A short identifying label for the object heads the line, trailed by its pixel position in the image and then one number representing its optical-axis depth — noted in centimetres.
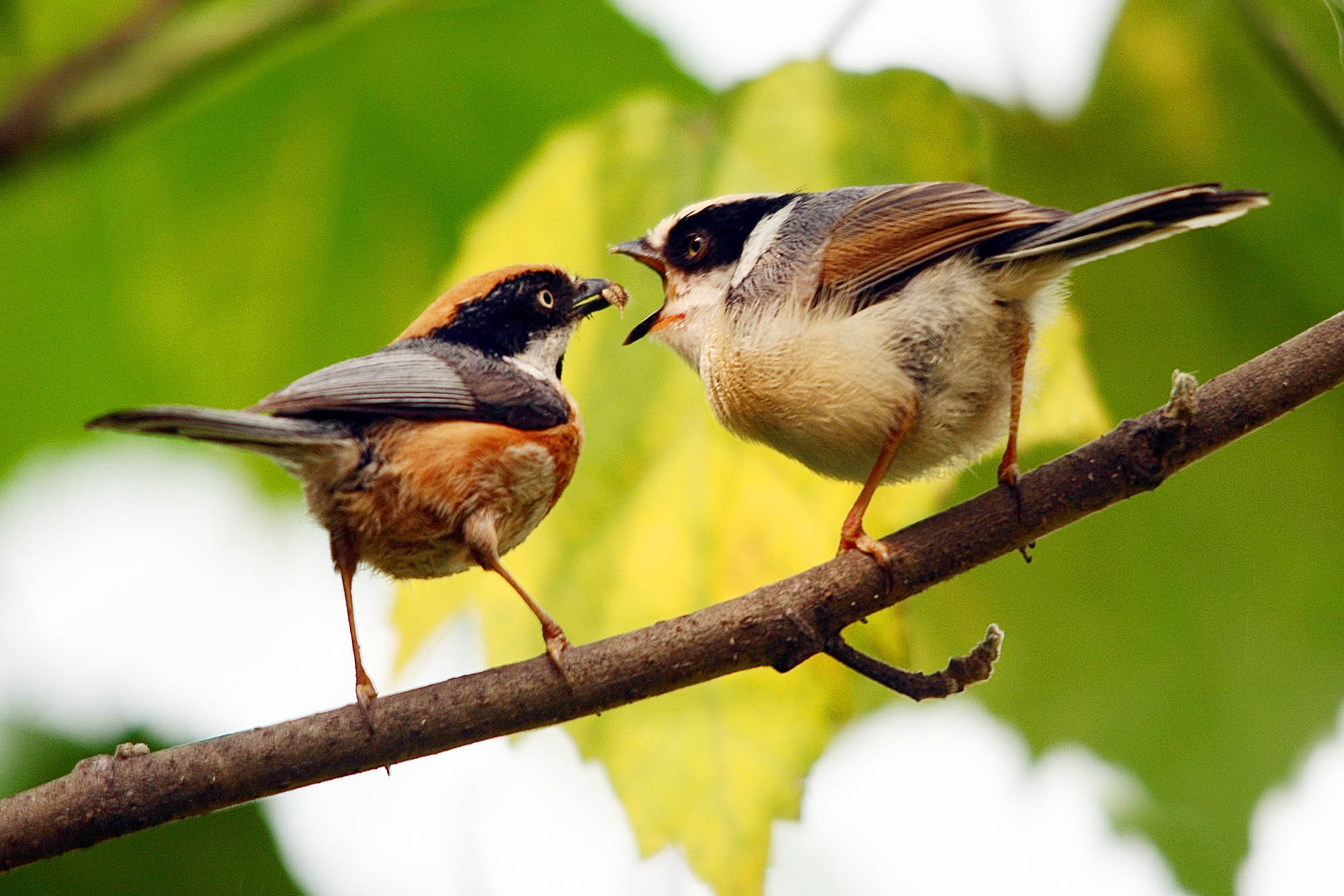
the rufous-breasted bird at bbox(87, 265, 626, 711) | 459
